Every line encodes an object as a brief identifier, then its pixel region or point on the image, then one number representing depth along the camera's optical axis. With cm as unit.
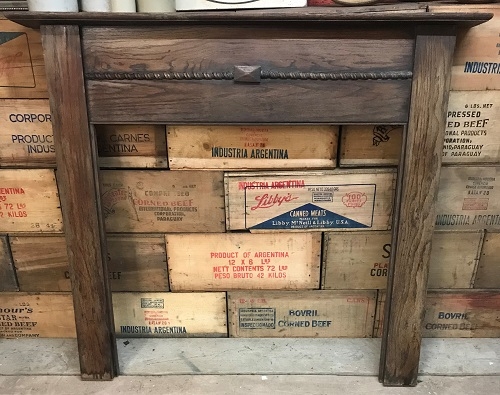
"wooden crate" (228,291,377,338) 168
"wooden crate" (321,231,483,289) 160
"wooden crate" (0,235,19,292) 162
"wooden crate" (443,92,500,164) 144
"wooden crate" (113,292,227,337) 168
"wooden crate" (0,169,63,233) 154
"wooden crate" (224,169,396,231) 153
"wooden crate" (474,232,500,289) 160
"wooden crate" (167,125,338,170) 148
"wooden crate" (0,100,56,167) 147
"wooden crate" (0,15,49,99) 140
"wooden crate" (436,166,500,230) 152
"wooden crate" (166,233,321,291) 161
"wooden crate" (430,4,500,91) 134
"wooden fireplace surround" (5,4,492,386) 122
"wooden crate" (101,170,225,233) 154
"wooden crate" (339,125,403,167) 148
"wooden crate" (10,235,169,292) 162
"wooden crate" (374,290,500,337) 167
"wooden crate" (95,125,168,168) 150
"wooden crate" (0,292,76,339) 169
